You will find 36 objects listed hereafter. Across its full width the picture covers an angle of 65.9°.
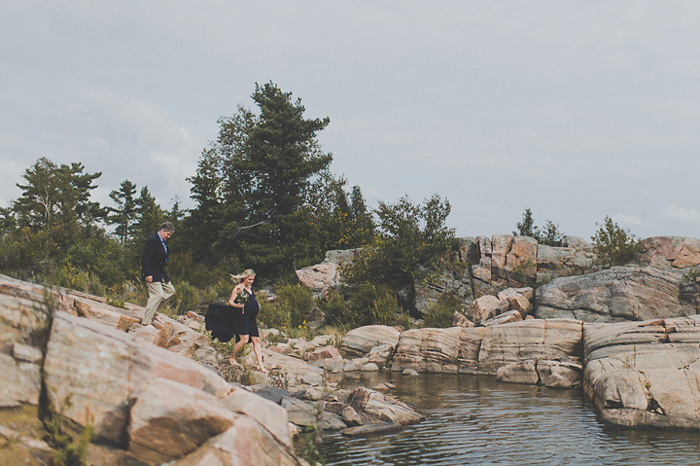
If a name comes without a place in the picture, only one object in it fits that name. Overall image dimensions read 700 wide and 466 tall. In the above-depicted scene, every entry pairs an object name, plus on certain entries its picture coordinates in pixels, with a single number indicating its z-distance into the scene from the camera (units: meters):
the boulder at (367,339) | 17.06
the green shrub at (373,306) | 21.27
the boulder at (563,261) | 22.36
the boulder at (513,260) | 22.66
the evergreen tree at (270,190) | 31.77
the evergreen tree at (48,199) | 44.78
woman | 10.70
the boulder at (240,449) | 3.74
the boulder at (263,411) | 4.21
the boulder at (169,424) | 3.80
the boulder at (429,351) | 15.53
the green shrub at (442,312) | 20.02
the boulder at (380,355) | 16.17
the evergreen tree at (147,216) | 33.47
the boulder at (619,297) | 18.03
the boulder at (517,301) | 19.36
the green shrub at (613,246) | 21.80
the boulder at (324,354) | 15.98
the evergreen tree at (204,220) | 34.31
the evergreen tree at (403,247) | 23.80
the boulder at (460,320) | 18.56
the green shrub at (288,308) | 20.64
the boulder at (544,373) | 12.52
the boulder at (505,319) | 17.30
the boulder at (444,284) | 22.50
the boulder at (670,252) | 20.58
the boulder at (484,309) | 18.80
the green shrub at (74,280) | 16.73
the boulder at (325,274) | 25.98
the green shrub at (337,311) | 22.61
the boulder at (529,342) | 14.20
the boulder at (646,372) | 8.53
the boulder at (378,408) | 8.73
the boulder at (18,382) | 3.90
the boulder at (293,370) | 11.13
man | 9.98
